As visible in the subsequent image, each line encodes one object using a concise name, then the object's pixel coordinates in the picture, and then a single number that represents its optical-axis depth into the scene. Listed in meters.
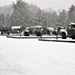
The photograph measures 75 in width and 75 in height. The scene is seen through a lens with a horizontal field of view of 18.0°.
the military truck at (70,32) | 29.78
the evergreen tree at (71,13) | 100.75
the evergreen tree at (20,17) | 91.75
